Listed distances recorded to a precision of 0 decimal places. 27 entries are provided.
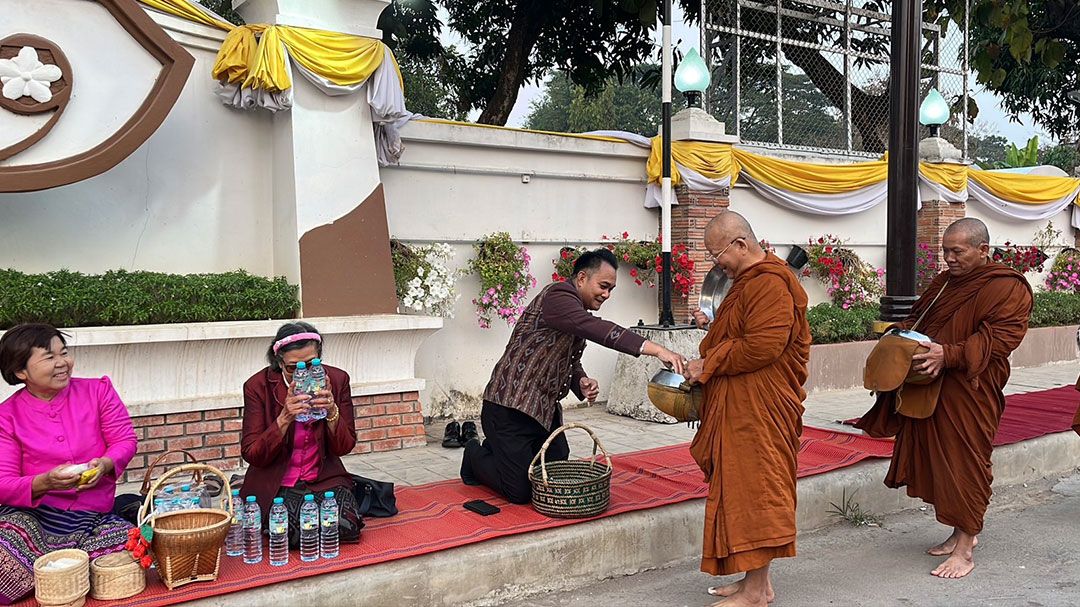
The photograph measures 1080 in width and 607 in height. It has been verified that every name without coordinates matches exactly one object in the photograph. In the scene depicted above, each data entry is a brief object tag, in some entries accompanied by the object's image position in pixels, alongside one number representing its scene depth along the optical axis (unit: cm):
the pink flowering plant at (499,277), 752
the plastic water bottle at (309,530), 379
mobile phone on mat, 454
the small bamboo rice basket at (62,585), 320
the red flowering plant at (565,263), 796
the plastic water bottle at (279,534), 373
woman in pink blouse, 346
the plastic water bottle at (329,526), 384
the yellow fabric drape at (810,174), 928
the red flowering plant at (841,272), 997
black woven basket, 441
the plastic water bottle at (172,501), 364
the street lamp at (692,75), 826
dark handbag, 442
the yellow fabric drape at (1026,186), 1165
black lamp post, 638
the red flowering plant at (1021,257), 1185
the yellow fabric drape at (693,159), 852
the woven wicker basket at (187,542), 340
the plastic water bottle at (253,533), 378
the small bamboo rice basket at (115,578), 334
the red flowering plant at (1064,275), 1265
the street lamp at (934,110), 1060
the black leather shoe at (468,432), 644
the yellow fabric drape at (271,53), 597
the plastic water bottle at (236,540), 389
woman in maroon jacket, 388
